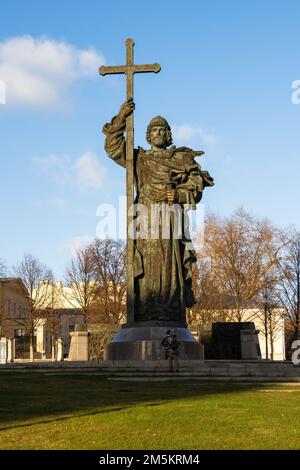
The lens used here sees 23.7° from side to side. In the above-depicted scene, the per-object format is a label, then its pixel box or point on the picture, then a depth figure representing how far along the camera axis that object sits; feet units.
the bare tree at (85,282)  194.53
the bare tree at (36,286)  217.36
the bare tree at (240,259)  177.17
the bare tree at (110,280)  182.29
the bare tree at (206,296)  170.81
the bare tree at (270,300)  175.73
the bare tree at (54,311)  212.02
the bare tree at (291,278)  177.47
